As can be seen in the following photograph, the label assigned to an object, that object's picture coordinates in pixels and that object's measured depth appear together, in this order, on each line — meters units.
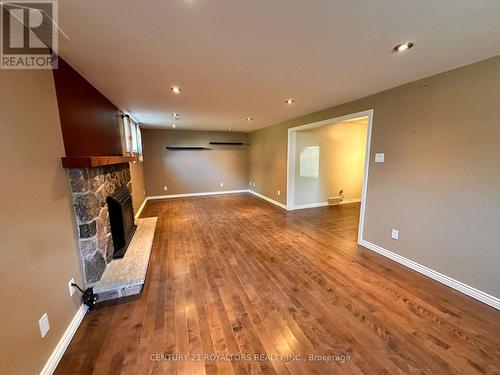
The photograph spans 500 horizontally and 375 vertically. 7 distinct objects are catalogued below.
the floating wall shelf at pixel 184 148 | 6.62
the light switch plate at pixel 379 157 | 2.85
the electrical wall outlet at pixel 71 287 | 1.67
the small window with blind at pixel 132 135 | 4.02
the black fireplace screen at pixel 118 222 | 2.64
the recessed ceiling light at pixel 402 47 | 1.61
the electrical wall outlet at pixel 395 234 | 2.73
